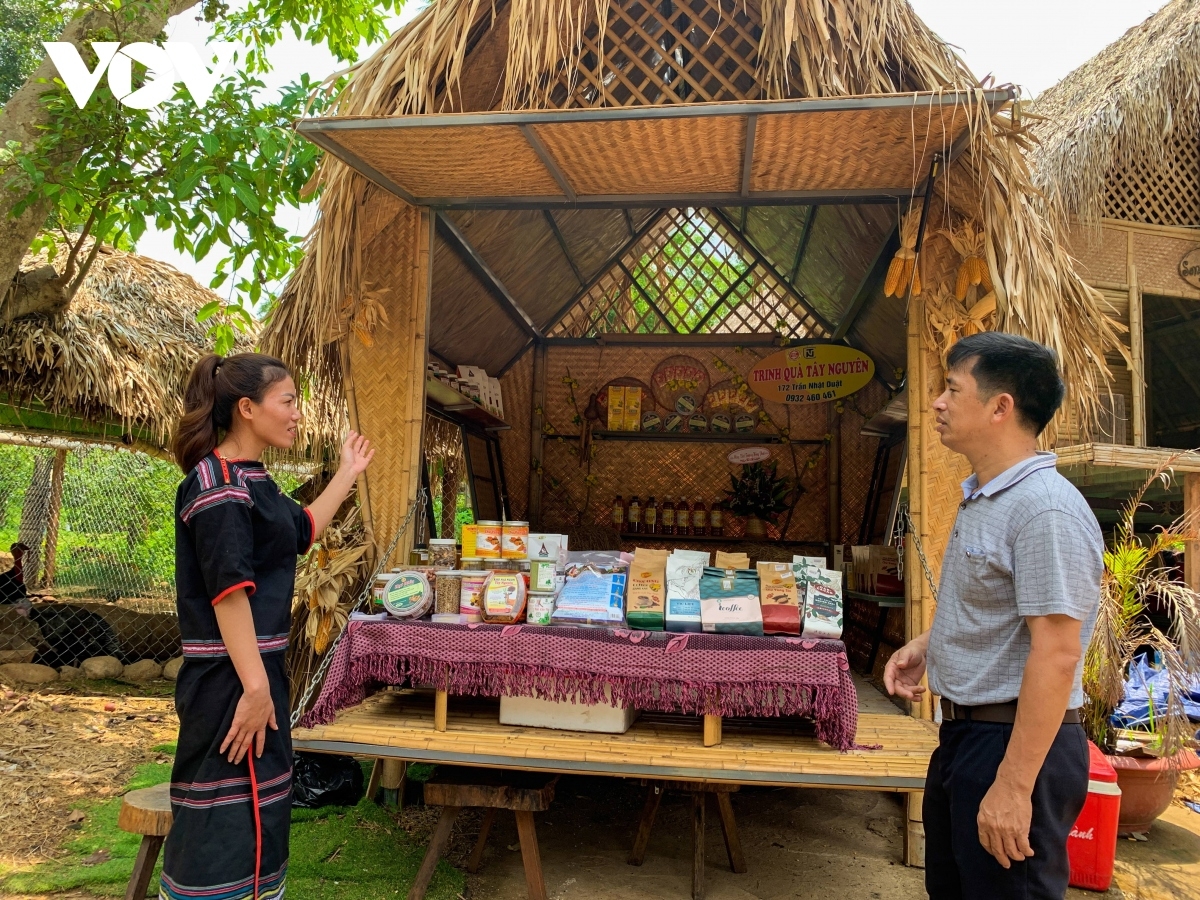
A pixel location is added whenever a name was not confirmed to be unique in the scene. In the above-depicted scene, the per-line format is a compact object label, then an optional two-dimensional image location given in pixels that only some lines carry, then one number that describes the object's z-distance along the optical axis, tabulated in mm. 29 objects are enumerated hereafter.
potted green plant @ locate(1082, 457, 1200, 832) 3844
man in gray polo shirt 1541
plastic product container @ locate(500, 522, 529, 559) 3314
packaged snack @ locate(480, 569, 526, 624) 3072
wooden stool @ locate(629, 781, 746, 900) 3012
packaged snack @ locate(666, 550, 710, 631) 3031
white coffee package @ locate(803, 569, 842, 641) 2973
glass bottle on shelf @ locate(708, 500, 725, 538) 6188
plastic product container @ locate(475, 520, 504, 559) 3316
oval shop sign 5871
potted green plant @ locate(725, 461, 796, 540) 6105
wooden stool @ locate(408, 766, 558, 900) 2885
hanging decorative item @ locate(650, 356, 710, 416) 6363
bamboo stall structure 2861
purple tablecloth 2848
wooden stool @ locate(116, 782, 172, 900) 2471
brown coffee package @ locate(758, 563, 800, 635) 2982
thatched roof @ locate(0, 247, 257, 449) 5781
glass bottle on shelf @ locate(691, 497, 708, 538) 6219
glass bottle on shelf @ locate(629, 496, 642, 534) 6289
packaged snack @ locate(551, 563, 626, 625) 3053
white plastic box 3031
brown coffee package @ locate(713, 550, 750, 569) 3314
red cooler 3375
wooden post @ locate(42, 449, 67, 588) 8383
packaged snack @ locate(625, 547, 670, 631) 3045
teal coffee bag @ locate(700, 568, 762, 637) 2980
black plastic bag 3705
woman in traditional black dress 1880
